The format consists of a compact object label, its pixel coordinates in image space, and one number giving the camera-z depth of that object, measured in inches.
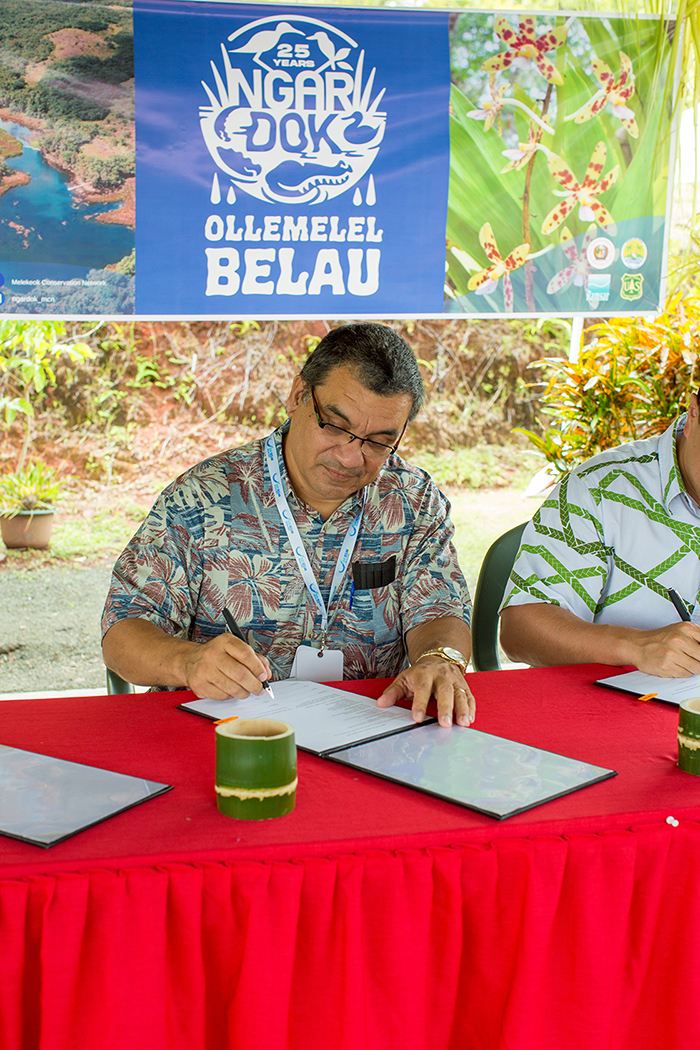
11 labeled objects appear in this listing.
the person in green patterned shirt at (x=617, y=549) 85.9
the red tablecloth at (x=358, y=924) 43.3
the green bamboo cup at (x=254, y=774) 47.7
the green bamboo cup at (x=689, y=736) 55.5
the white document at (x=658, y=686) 69.1
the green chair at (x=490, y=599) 97.8
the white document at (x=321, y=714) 59.4
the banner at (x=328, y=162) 125.1
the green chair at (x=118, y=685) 85.4
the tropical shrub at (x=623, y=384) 148.6
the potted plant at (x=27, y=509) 234.7
